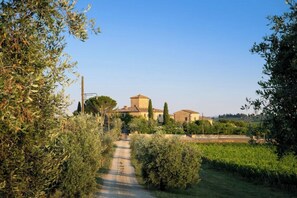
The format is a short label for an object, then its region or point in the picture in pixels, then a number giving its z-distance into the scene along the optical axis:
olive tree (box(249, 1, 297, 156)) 11.39
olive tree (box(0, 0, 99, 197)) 5.87
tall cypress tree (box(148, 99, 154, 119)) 135.75
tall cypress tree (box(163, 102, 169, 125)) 135.75
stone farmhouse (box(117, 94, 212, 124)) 167.11
